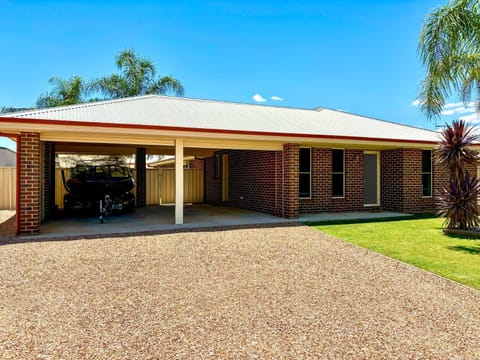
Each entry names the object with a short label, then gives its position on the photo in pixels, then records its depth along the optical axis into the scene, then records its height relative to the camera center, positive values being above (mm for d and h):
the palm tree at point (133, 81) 29750 +8353
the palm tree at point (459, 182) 9539 -124
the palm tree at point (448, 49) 8719 +3250
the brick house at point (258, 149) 9117 +1056
